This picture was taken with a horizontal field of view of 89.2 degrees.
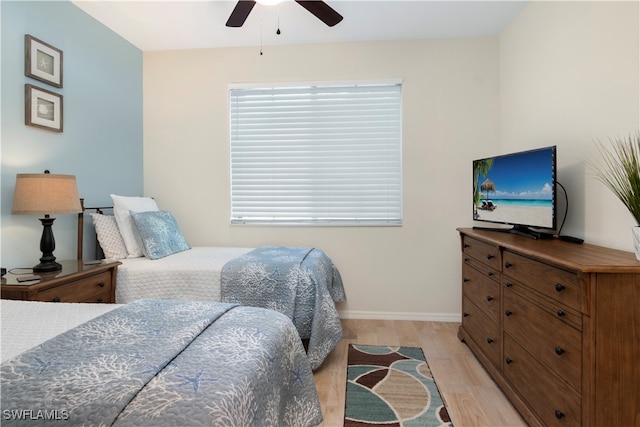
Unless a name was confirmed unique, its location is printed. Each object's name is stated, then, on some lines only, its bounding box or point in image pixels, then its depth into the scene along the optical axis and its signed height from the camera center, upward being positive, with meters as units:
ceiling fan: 2.05 +1.32
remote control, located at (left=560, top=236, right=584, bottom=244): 1.91 -0.16
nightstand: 1.71 -0.44
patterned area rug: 1.79 -1.13
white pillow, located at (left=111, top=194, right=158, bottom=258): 2.65 -0.13
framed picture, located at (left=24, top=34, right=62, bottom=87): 2.19 +1.05
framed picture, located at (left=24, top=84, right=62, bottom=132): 2.19 +0.71
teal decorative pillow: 2.58 -0.20
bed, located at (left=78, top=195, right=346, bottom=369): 2.22 -0.46
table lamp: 1.94 +0.06
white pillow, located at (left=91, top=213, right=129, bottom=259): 2.61 -0.23
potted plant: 1.36 +0.21
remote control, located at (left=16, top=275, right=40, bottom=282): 1.79 -0.39
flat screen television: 1.94 +0.15
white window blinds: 3.29 +0.59
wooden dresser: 1.26 -0.54
